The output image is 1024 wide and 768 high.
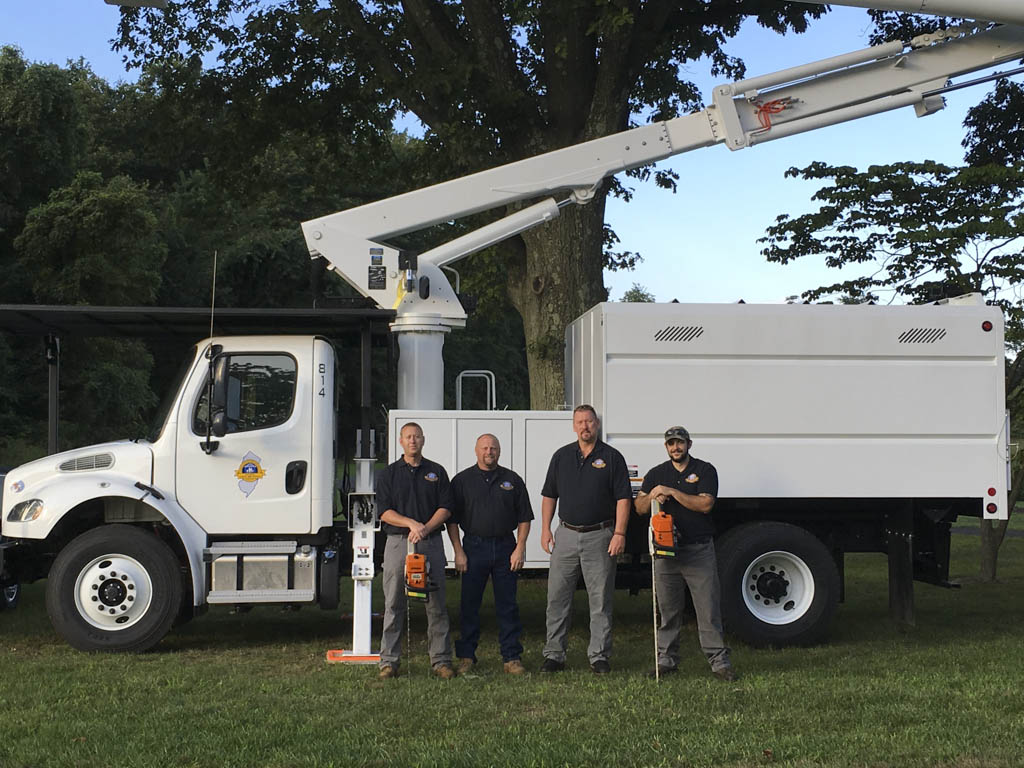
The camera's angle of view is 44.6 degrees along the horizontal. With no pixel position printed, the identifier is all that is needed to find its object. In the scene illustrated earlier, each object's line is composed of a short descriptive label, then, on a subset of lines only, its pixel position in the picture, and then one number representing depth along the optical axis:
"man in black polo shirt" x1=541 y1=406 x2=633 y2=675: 8.62
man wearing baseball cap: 8.52
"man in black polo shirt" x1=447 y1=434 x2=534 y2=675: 8.70
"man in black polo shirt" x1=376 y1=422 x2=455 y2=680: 8.59
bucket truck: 9.66
